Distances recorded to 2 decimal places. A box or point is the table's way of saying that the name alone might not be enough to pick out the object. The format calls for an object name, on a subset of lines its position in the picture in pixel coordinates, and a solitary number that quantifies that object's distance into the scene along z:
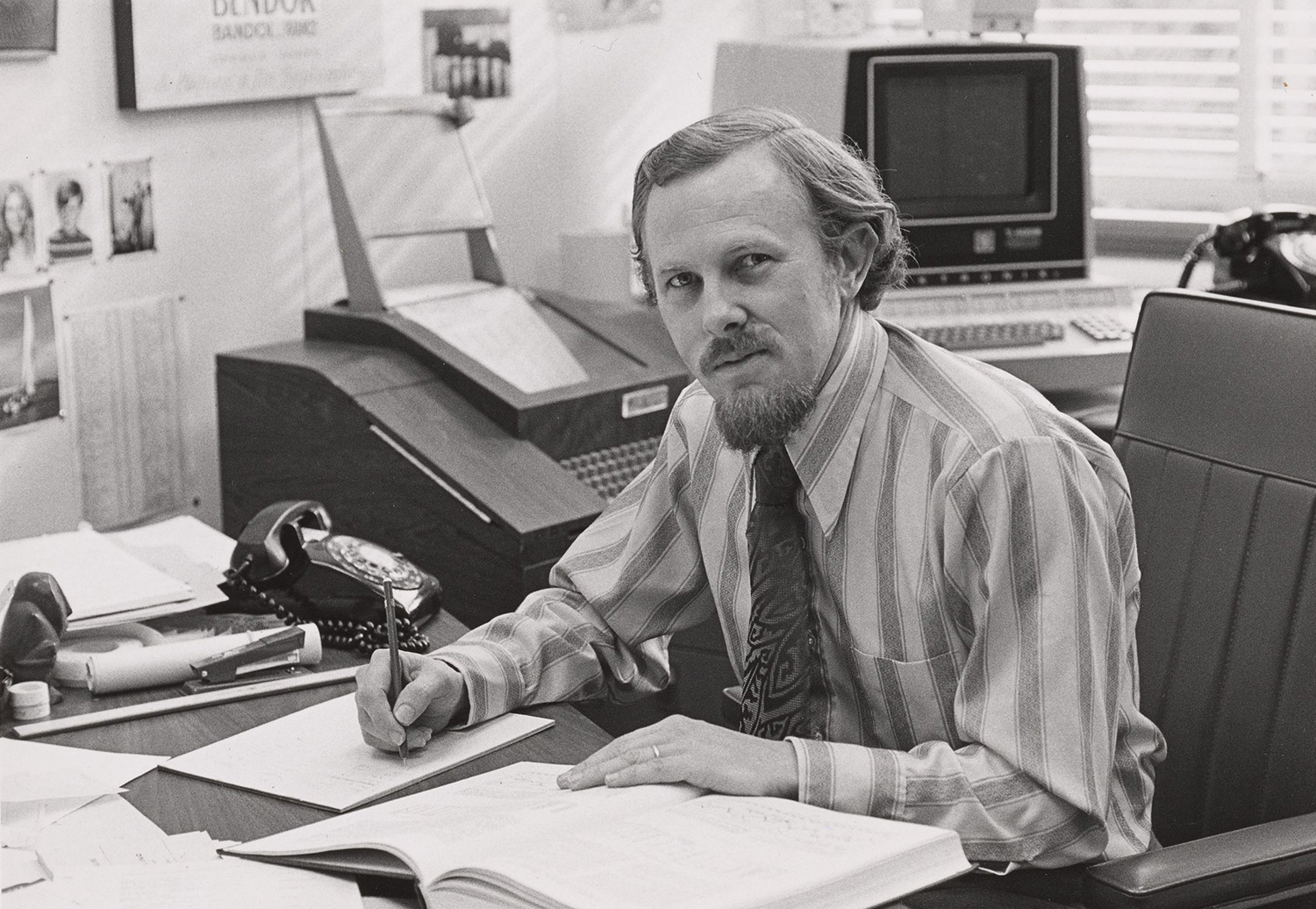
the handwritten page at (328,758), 1.19
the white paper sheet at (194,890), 0.99
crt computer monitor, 2.64
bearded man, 1.12
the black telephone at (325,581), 1.53
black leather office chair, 1.33
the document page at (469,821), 0.97
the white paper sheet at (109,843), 1.07
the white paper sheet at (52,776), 1.14
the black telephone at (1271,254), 2.58
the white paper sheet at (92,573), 1.48
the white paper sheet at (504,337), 2.17
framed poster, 2.08
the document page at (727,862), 0.89
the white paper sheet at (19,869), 1.03
